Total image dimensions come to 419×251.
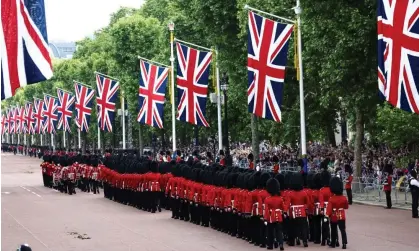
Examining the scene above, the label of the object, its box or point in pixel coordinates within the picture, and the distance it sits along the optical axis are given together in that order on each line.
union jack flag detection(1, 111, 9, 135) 118.04
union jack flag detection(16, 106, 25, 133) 98.94
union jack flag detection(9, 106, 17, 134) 105.13
